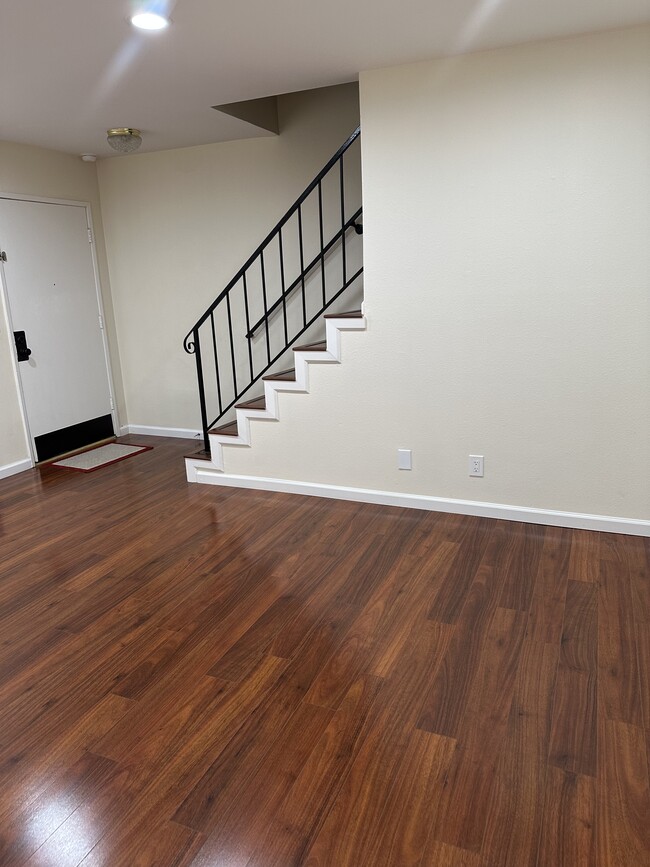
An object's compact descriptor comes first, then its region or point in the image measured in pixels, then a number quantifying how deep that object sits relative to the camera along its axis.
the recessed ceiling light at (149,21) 2.41
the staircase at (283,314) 3.96
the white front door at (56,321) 4.75
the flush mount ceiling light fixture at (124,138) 4.24
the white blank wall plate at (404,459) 3.69
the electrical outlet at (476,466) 3.50
